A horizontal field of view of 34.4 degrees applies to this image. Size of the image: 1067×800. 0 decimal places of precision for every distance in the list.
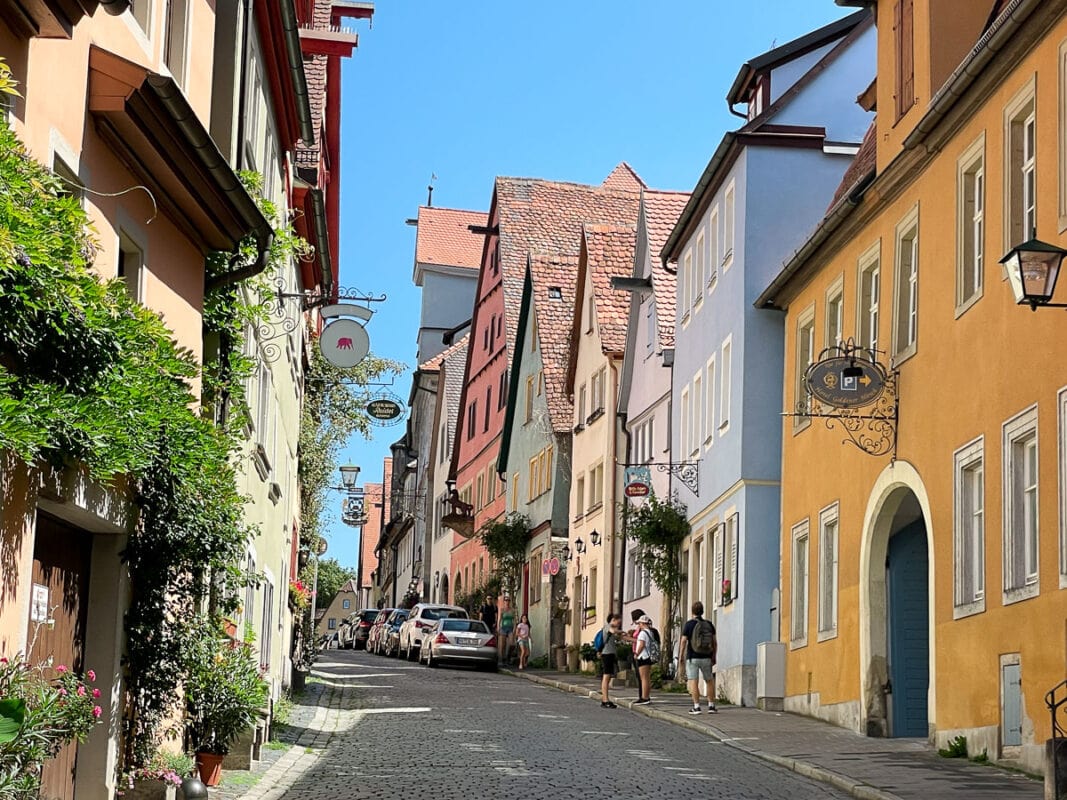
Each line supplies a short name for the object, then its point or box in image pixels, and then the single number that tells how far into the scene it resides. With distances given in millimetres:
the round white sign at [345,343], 19703
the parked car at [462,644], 42156
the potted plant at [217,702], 13578
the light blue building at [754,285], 28031
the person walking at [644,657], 27250
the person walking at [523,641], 44625
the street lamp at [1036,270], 13070
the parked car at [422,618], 46006
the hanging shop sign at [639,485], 32781
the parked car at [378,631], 55875
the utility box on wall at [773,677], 26203
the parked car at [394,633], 51375
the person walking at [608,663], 26812
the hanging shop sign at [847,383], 20406
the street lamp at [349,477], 42253
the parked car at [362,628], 66188
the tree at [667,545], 33344
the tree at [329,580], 106688
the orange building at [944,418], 15836
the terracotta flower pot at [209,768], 14125
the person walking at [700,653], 25188
